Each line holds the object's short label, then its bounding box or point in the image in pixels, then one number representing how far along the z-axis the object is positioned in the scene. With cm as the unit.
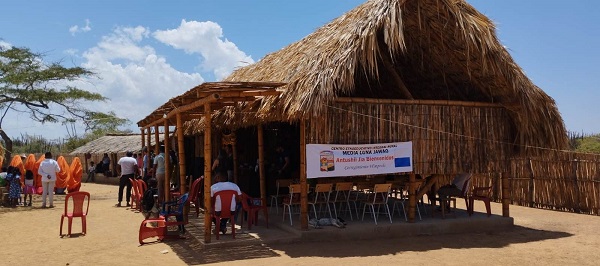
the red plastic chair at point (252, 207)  888
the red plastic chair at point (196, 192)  991
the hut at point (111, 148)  2481
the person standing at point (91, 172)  2547
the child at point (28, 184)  1429
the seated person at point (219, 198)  812
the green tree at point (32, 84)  1984
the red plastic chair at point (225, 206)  805
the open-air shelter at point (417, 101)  835
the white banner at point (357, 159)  858
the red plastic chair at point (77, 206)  894
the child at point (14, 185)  1369
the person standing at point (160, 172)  1172
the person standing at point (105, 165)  2480
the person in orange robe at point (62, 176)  1737
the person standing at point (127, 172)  1353
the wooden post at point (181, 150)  908
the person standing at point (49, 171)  1298
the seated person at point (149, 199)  962
